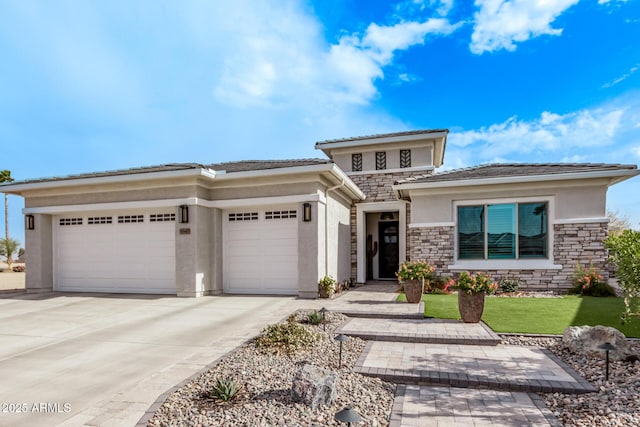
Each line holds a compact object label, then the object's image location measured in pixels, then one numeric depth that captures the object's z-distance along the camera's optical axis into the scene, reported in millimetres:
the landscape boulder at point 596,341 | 4582
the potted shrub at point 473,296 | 6520
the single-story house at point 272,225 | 9906
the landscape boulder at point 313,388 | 3317
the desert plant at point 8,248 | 25453
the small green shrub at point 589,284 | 9531
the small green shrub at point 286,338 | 5026
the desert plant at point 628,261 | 4371
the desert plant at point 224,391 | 3369
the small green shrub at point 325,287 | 9453
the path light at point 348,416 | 2570
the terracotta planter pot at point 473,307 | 6520
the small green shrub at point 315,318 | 6502
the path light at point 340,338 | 4441
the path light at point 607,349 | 3977
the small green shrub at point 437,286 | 10427
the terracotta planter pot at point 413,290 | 8453
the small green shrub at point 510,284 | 10281
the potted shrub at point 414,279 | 8461
